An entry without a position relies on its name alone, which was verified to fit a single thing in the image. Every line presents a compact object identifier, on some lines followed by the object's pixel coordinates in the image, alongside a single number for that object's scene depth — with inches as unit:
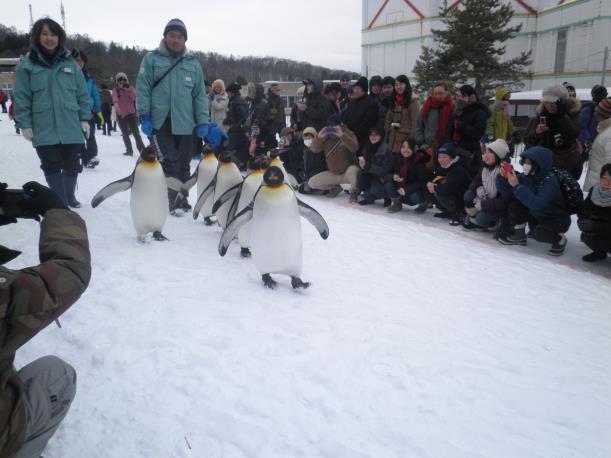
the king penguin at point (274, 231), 110.3
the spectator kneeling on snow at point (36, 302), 40.6
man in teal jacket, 158.6
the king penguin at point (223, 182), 150.3
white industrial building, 773.9
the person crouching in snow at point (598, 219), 132.4
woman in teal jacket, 139.9
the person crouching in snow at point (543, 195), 146.6
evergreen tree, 607.5
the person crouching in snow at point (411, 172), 198.1
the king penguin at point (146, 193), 137.5
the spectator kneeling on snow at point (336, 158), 220.1
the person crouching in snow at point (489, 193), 162.0
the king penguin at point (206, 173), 165.0
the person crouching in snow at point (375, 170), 206.7
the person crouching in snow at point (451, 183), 181.3
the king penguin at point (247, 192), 131.6
